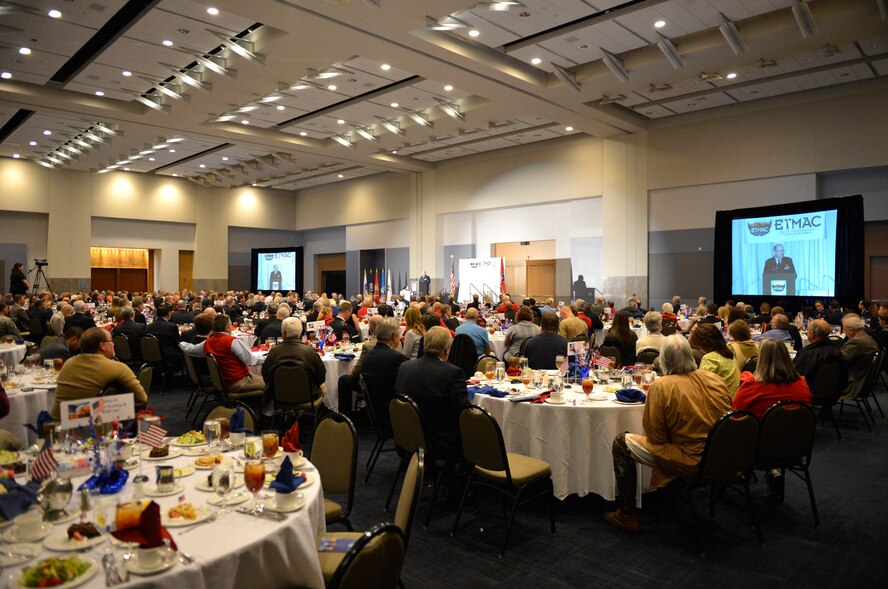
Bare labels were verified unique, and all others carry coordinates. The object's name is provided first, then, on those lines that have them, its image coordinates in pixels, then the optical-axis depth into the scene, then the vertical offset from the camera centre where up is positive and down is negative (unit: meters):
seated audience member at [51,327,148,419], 4.29 -0.63
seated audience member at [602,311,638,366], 7.26 -0.63
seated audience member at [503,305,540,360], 7.69 -0.57
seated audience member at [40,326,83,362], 6.43 -0.69
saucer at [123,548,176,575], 1.88 -0.89
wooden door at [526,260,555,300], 19.92 +0.27
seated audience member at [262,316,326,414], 6.00 -0.69
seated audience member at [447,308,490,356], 7.44 -0.59
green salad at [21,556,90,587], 1.78 -0.87
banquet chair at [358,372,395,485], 5.20 -1.02
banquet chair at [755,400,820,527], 4.06 -1.02
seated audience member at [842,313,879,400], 6.94 -0.79
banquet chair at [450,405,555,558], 3.78 -1.16
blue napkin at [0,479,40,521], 2.14 -0.78
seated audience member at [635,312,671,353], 6.59 -0.53
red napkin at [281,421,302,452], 2.88 -0.74
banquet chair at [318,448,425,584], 2.56 -0.94
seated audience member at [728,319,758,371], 6.04 -0.58
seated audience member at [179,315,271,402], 6.51 -0.77
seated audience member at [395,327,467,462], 4.18 -0.75
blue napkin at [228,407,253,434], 3.26 -0.74
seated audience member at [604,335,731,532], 3.82 -0.81
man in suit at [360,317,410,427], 5.18 -0.75
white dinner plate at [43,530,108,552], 2.04 -0.89
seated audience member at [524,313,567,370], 6.24 -0.65
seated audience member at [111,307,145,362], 9.57 -0.70
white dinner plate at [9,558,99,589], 1.79 -0.89
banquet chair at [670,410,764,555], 3.71 -1.05
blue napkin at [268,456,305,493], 2.39 -0.78
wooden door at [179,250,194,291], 24.50 +0.70
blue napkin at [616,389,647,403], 4.48 -0.82
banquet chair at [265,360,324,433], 5.96 -1.04
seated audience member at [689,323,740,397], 4.78 -0.55
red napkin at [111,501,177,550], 1.81 -0.75
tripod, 19.60 +0.39
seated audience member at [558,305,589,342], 7.31 -0.51
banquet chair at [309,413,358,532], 3.33 -0.98
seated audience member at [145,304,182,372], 9.34 -0.83
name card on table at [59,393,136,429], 2.71 -0.58
